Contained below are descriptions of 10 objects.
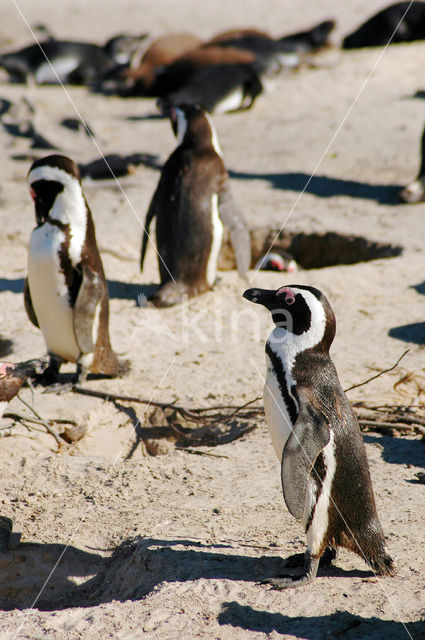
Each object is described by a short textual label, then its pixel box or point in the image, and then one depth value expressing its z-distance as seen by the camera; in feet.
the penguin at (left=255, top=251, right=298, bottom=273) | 38.17
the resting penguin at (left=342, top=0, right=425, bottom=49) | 80.12
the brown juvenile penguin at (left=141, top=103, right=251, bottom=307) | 34.91
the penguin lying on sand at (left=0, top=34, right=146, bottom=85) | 77.82
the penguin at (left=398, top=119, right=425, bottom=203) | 43.62
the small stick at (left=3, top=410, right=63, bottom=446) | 23.72
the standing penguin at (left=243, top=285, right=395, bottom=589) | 16.25
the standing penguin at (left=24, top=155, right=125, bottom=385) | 25.99
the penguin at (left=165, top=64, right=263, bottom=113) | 65.41
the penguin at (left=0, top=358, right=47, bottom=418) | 21.24
